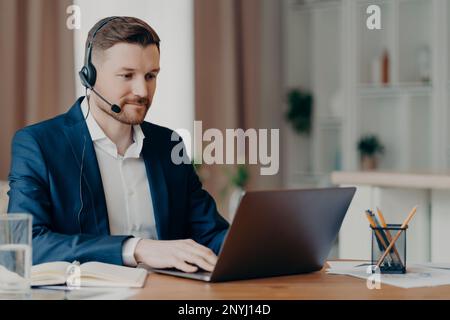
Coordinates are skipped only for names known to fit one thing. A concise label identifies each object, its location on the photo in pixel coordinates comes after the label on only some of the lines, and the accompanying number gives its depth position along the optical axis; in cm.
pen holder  339
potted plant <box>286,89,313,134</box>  992
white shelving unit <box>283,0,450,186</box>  878
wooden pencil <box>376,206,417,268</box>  338
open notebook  322
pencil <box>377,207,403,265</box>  339
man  370
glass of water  312
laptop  320
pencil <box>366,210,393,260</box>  339
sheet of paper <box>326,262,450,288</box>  329
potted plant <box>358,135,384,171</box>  920
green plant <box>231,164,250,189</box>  911
